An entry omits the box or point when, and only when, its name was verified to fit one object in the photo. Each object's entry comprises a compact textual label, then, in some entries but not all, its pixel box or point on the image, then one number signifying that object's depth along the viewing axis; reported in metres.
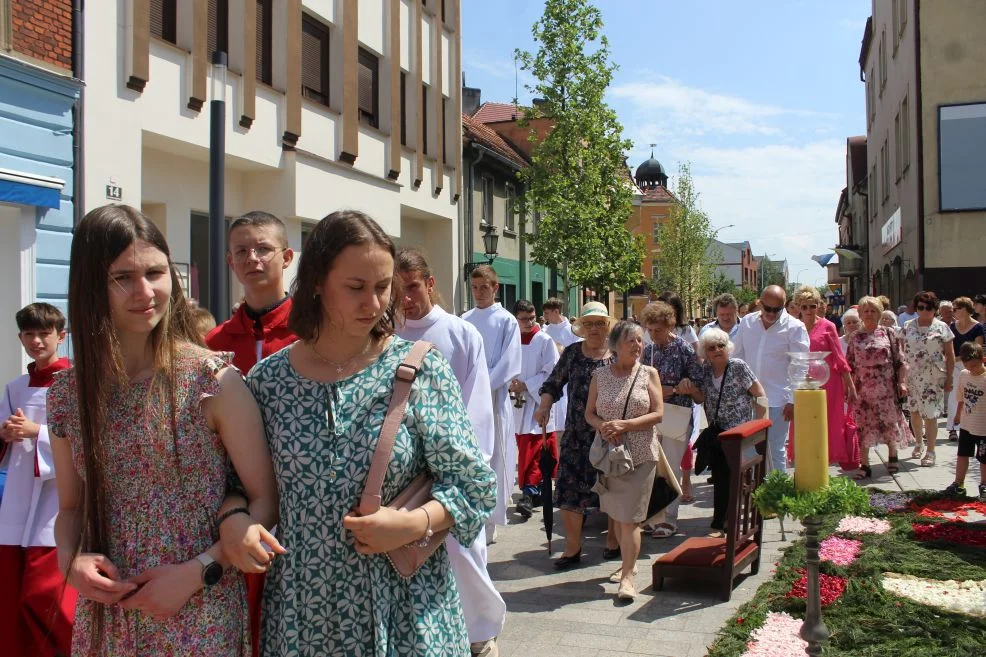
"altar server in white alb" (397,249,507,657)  4.45
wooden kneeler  5.87
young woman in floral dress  2.16
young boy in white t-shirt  8.58
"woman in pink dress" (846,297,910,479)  10.19
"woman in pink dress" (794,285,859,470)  9.70
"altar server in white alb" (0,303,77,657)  4.45
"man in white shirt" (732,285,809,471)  8.83
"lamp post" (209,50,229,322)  7.06
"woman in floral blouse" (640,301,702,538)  7.91
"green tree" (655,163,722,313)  55.56
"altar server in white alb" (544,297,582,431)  12.77
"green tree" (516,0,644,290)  24.34
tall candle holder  3.39
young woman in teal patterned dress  2.21
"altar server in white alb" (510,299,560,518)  8.64
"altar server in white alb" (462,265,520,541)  7.40
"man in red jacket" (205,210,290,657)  3.54
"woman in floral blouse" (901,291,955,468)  11.46
